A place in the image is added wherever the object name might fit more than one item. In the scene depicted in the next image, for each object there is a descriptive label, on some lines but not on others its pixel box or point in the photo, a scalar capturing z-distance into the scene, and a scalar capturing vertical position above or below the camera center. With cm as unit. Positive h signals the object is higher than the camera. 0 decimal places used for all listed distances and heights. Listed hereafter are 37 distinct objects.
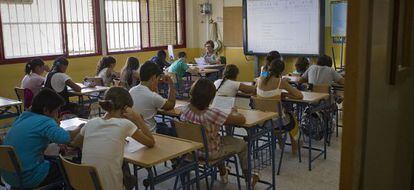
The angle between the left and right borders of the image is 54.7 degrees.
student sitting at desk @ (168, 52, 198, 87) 767 -56
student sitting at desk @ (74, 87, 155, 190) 246 -61
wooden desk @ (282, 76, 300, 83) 593 -61
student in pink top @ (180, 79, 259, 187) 322 -63
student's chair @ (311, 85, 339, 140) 505 -80
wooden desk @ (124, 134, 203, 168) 253 -75
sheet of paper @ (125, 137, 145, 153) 279 -75
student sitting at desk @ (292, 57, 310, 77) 628 -44
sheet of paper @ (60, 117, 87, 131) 344 -74
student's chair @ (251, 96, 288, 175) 416 -73
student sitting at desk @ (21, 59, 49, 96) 549 -48
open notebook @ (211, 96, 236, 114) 345 -56
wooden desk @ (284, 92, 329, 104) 447 -68
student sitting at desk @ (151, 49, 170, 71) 765 -37
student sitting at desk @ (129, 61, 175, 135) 381 -52
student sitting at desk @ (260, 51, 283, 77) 577 -26
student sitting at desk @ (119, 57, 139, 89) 582 -48
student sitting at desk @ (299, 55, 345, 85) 557 -51
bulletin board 954 +31
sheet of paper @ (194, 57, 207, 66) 881 -49
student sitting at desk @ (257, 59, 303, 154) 451 -57
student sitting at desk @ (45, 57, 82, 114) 542 -56
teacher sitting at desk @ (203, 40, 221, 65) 883 -37
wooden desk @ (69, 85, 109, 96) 572 -71
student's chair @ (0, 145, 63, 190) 261 -80
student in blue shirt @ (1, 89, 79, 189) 273 -65
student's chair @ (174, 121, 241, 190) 316 -78
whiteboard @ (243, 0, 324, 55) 820 +25
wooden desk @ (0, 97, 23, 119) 486 -78
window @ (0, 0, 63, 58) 688 +23
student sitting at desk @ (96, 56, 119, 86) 634 -47
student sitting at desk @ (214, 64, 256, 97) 455 -51
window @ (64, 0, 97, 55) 784 +28
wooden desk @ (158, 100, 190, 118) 396 -72
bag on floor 489 -106
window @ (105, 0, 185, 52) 877 +39
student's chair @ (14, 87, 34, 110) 516 -70
